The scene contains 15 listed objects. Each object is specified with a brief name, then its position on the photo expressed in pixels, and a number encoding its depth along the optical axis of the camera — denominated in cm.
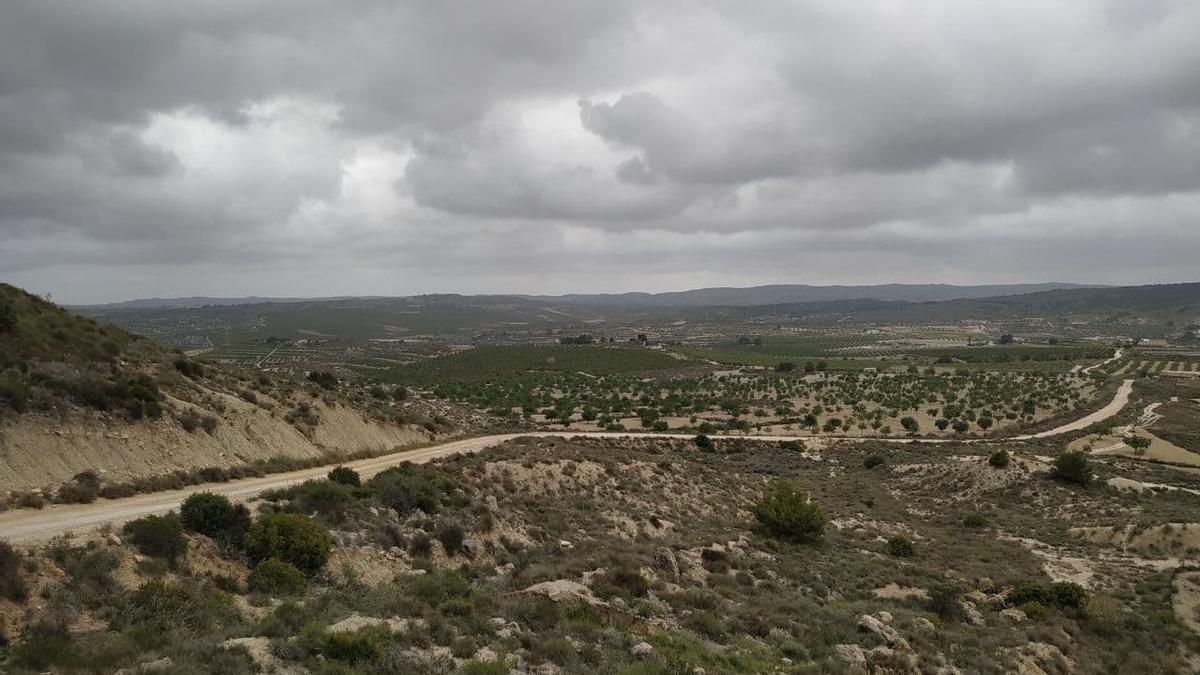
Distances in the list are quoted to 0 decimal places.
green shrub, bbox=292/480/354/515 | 1780
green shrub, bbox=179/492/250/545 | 1475
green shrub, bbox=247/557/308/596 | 1325
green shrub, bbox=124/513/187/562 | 1320
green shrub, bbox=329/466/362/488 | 2086
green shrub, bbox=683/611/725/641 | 1417
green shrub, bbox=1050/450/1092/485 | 3653
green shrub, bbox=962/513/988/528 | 3156
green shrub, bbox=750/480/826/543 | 2612
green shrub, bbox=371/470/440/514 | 1958
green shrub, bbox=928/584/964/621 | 1820
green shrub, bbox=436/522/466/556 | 1831
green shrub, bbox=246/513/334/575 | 1447
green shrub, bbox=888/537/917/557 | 2549
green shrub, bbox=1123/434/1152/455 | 5109
